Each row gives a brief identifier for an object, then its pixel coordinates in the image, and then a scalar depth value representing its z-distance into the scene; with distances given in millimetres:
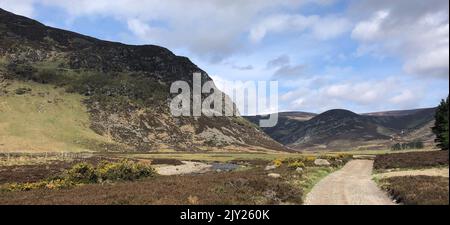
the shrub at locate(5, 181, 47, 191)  39500
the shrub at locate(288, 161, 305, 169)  55862
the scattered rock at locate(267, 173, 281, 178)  42469
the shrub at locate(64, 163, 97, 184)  46062
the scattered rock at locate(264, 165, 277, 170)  58228
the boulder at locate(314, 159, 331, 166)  65800
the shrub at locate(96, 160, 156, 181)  47562
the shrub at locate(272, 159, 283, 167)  63916
